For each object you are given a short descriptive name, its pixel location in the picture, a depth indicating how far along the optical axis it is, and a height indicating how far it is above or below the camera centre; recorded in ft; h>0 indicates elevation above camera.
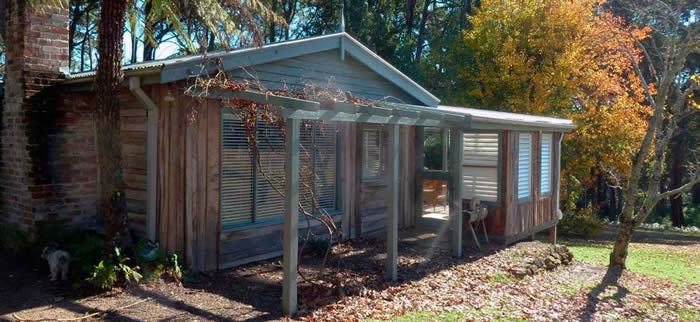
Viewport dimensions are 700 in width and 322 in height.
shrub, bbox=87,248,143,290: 19.44 -4.64
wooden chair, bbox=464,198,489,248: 32.15 -3.64
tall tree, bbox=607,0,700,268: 30.96 +1.48
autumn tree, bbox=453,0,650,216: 55.42 +8.51
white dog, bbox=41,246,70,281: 21.20 -4.62
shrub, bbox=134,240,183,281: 21.06 -4.57
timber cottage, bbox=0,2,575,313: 22.57 +0.14
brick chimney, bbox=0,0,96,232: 24.61 +1.26
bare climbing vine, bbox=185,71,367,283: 22.00 +1.98
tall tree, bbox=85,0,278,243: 20.51 +1.38
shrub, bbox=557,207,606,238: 55.21 -7.29
